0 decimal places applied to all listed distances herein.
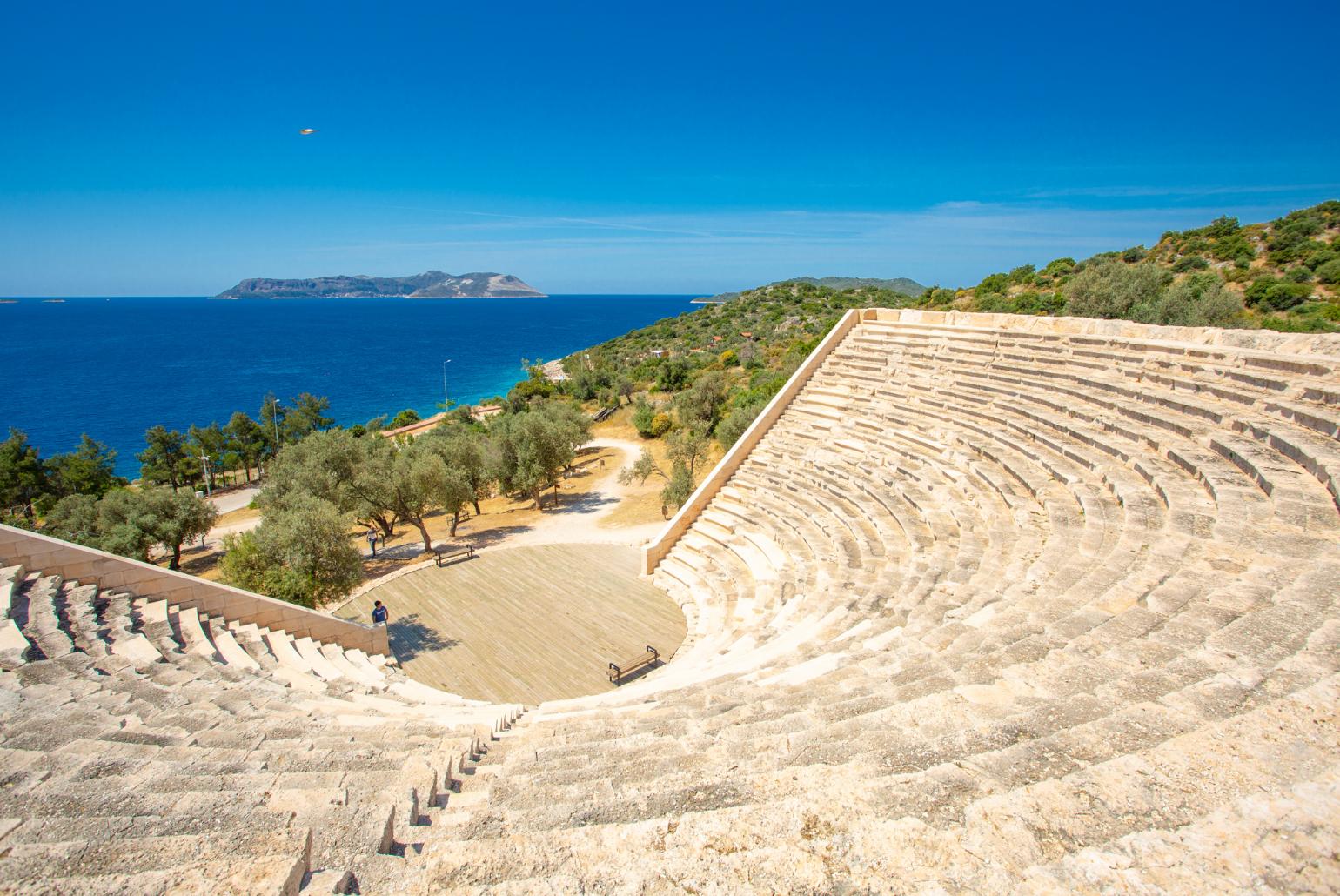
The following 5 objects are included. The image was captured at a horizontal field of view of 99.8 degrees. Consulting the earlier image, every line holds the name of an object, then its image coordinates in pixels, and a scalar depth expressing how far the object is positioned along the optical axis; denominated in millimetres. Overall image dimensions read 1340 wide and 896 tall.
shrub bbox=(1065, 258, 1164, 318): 25422
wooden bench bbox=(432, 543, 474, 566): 15898
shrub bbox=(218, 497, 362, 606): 11648
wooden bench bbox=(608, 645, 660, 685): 10344
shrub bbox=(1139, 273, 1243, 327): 20297
